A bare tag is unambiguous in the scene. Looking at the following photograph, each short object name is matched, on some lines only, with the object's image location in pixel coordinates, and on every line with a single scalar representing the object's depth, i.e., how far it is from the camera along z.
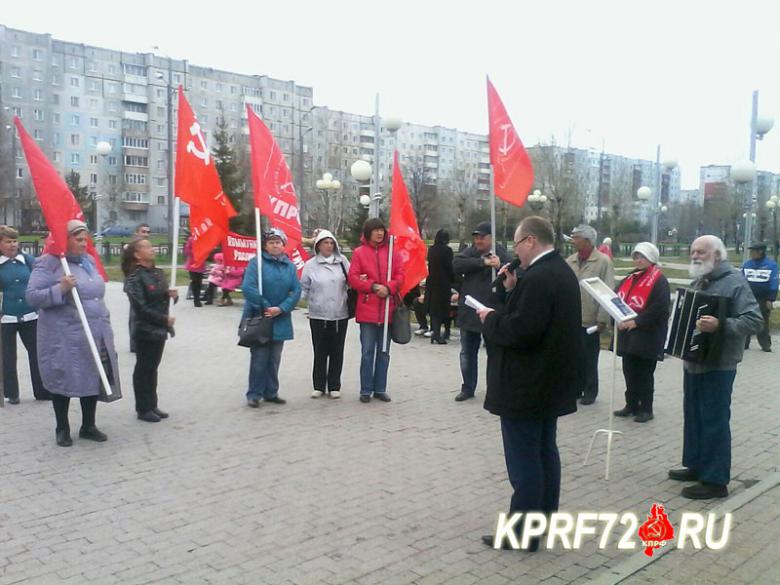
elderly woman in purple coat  6.24
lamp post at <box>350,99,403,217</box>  16.57
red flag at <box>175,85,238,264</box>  7.89
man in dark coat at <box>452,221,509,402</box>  8.09
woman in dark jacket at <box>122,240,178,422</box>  7.12
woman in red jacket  8.08
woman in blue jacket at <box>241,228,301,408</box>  7.85
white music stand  5.75
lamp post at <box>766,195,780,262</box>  42.81
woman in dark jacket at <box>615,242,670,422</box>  7.26
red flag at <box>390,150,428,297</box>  8.44
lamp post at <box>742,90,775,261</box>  15.65
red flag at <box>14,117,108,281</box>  6.21
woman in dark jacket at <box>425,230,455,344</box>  12.55
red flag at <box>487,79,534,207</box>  7.71
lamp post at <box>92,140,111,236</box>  27.44
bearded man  5.21
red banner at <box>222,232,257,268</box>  13.22
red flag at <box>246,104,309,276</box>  8.16
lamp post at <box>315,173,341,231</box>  31.07
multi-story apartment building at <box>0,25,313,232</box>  72.75
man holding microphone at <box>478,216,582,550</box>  4.13
